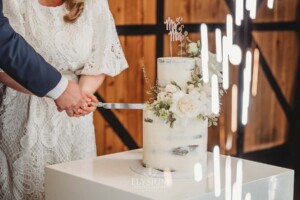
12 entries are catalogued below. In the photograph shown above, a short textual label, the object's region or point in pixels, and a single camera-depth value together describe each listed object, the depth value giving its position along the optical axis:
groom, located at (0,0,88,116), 2.39
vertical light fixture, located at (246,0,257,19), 5.77
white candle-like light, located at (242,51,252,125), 5.75
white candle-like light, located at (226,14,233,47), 5.46
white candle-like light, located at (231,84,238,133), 5.71
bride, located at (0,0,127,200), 2.69
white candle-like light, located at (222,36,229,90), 5.54
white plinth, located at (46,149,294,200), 2.03
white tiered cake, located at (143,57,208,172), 2.16
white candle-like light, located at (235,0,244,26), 5.59
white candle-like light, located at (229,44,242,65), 5.67
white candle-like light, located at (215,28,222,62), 5.36
